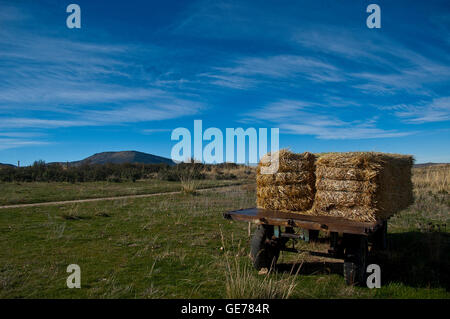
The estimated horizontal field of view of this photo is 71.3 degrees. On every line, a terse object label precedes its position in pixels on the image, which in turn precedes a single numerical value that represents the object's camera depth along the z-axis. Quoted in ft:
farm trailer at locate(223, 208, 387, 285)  16.22
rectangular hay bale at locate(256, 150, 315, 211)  19.75
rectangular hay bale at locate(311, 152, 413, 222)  17.49
